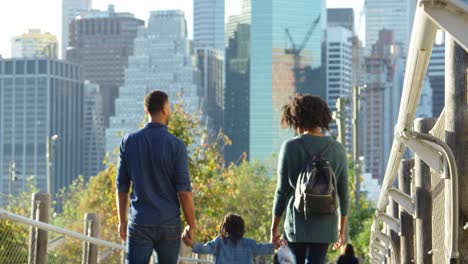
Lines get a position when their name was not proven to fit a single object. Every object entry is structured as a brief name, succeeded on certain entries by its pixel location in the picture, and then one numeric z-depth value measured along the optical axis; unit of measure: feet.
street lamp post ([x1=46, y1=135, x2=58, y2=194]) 213.46
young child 35.22
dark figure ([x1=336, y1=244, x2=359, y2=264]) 53.78
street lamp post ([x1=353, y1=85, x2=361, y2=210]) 178.60
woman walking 31.37
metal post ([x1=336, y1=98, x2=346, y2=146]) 153.98
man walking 30.37
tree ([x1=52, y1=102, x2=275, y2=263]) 119.65
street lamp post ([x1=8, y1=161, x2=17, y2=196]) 287.65
